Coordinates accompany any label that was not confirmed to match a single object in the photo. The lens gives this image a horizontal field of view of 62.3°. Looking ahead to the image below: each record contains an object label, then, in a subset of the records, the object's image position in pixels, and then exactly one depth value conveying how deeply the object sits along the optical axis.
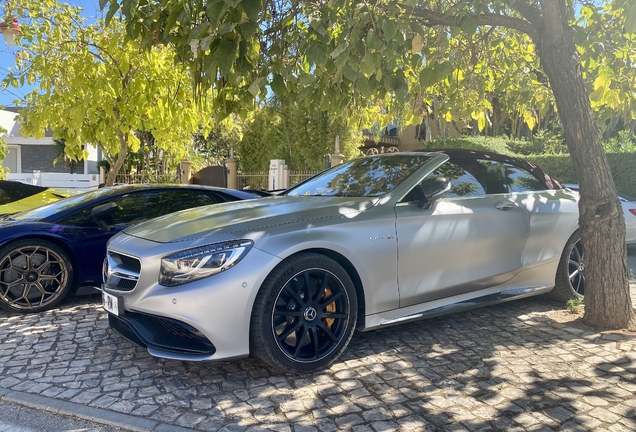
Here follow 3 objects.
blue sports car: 5.06
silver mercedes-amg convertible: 3.26
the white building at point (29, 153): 30.09
